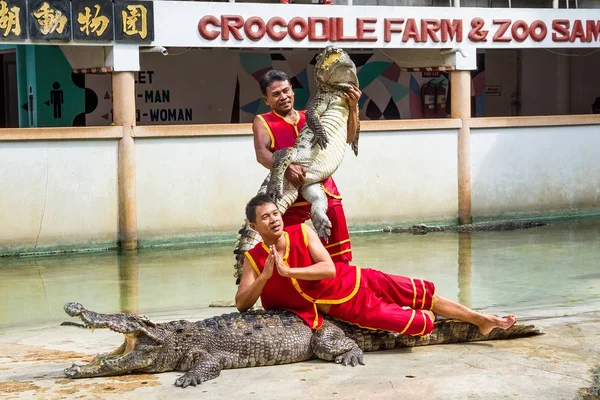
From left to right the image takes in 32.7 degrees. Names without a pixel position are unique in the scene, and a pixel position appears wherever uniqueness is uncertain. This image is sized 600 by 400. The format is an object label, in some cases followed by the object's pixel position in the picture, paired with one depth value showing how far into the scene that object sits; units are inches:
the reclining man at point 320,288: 218.8
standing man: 253.0
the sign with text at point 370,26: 509.7
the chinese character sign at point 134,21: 492.7
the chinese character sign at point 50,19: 474.6
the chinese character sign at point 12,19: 469.4
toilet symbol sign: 636.1
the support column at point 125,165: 496.4
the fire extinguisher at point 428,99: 754.8
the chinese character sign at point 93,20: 483.5
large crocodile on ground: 211.0
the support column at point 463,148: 569.0
